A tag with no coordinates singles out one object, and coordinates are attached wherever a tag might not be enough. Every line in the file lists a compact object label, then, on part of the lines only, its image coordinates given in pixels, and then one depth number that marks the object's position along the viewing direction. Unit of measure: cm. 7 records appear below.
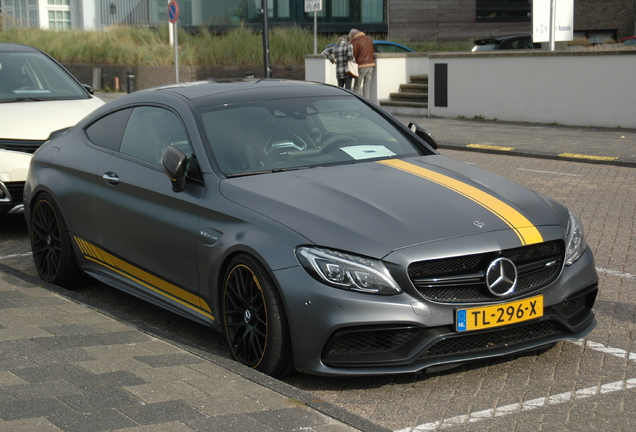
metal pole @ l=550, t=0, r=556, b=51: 1917
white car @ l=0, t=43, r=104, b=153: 866
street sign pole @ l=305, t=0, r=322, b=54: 2278
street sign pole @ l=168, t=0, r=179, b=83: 2294
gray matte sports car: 420
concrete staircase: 2167
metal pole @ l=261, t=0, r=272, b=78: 2233
